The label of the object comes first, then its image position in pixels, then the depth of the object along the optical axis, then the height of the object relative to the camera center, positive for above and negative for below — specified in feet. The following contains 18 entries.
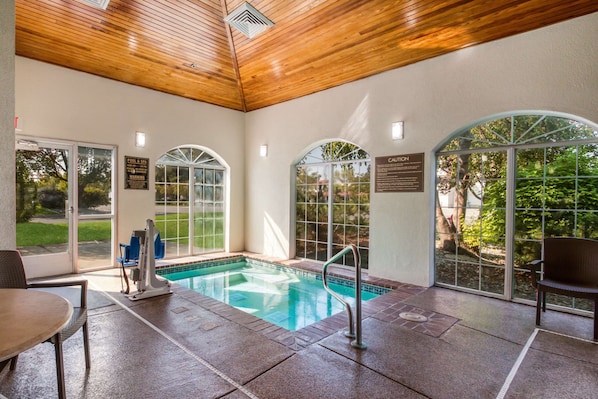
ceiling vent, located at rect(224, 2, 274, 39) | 13.97 +8.36
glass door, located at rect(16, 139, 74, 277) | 15.67 -0.64
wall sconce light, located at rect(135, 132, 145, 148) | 18.93 +3.39
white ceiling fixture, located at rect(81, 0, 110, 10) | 13.10 +8.17
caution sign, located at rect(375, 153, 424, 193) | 15.43 +1.15
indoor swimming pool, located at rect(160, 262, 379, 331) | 14.33 -5.28
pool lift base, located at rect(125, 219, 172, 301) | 13.19 -3.36
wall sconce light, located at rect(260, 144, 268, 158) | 23.12 +3.36
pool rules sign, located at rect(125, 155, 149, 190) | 18.65 +1.30
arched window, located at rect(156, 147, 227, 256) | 20.91 -0.45
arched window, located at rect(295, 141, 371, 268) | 18.71 -0.40
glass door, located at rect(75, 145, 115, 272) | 17.30 -0.76
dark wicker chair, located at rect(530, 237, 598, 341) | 10.58 -2.55
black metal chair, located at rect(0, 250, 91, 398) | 7.20 -2.11
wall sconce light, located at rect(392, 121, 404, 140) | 15.87 +3.37
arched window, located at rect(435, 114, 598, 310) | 12.00 -0.05
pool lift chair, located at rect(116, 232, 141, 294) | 13.94 -2.67
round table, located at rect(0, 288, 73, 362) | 4.16 -1.97
